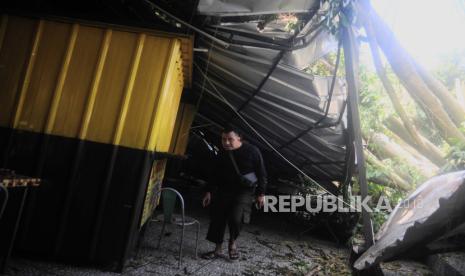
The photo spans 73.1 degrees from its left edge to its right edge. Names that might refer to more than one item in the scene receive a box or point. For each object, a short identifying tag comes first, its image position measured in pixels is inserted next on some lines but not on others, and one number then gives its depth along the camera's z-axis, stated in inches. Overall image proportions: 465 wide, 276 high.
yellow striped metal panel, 142.7
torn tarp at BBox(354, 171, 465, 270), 99.0
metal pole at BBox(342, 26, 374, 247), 140.4
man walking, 180.7
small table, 101.1
